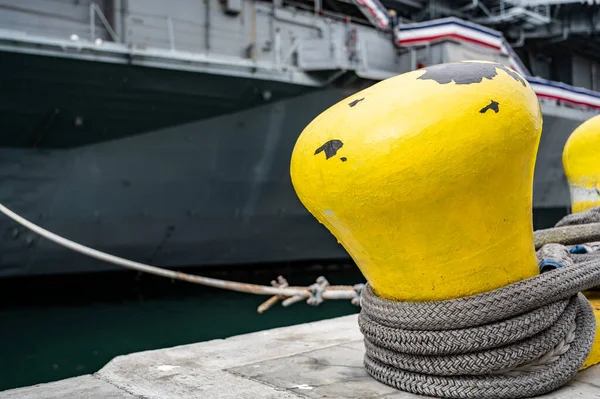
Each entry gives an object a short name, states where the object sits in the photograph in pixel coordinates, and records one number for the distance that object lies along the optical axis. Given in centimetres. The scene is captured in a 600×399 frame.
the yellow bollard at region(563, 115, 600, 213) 303
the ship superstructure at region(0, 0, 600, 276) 685
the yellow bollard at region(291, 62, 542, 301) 160
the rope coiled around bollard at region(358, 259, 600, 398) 173
